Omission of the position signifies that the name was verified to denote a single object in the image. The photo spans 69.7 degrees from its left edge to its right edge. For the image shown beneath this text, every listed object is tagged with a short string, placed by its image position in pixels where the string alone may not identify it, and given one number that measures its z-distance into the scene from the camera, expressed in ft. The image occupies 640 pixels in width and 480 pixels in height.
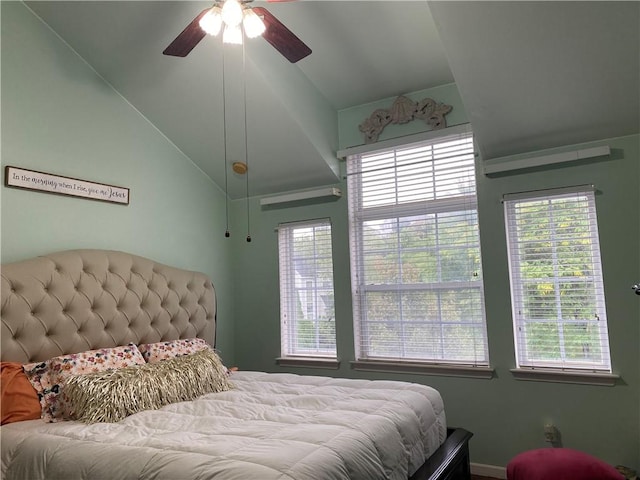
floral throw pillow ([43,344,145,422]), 7.60
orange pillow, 7.40
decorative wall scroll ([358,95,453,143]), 11.78
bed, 5.52
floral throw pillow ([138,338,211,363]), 10.02
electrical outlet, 9.79
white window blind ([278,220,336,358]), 13.10
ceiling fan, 7.25
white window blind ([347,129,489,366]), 11.24
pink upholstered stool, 7.28
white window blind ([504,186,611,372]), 9.84
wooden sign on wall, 8.97
